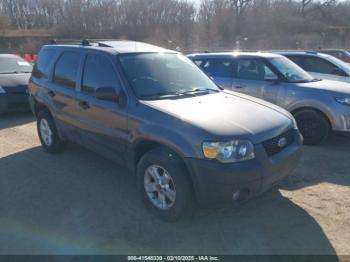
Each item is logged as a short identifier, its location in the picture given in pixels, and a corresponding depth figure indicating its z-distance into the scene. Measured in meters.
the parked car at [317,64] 8.31
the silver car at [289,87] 5.57
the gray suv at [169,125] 2.99
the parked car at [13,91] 8.03
